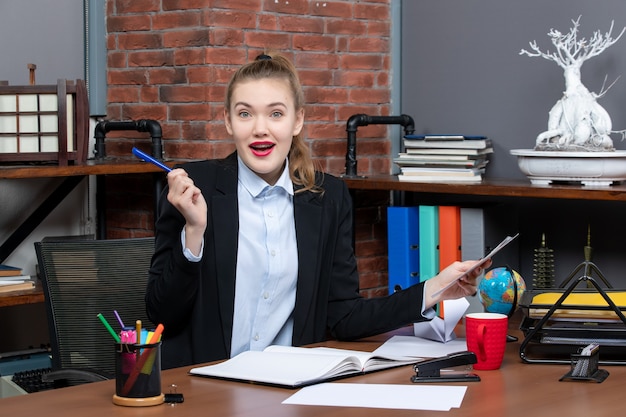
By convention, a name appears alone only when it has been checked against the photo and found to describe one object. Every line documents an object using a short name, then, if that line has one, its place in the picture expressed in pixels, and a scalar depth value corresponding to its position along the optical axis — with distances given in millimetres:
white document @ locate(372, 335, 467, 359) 1980
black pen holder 1613
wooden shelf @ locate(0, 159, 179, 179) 3039
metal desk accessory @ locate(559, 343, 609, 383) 1768
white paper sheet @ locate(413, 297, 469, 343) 2123
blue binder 3572
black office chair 2504
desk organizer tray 1930
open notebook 1754
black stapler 1786
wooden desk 1578
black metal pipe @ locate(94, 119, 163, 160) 3451
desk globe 2193
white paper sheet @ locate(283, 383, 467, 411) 1615
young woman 2170
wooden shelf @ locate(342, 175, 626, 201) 2881
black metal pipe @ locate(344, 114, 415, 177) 3648
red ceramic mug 1854
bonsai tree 3066
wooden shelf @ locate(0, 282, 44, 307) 3035
